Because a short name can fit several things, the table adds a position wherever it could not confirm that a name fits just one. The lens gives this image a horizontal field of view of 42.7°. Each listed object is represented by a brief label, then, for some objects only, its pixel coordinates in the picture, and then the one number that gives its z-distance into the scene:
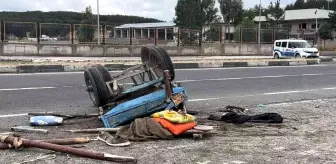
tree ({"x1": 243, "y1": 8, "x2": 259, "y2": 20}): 83.69
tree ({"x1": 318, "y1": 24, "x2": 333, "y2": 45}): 62.96
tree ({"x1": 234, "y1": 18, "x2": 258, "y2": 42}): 39.57
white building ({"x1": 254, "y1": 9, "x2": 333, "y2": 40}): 73.71
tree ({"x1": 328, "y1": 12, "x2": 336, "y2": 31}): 59.88
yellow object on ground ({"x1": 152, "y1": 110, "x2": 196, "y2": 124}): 5.54
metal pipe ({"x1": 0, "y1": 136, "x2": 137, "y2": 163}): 4.45
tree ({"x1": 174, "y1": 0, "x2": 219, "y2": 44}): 57.06
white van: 32.56
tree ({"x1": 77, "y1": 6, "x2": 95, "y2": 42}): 30.67
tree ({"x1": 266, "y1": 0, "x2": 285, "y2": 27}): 66.31
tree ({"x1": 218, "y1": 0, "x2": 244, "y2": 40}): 69.06
